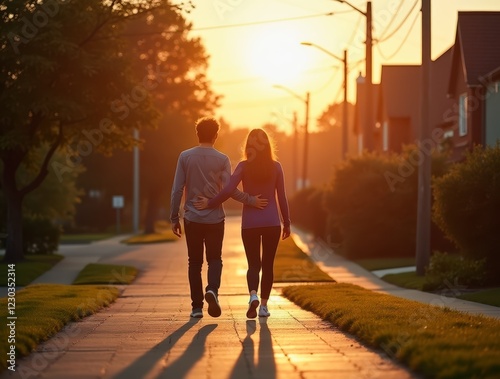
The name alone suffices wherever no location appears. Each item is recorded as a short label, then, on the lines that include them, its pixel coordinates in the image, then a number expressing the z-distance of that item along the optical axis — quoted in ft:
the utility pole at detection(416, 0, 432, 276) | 78.59
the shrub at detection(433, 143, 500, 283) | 69.46
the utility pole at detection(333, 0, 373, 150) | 103.91
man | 39.81
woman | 39.88
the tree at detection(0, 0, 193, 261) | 93.56
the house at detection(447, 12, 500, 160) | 113.19
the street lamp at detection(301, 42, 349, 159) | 138.46
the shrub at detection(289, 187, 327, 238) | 165.99
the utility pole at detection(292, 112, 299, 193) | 277.54
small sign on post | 215.65
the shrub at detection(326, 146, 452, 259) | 114.73
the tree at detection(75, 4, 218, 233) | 272.72
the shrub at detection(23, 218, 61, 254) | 123.65
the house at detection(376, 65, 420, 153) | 185.78
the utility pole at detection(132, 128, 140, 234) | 209.03
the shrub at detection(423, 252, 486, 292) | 68.80
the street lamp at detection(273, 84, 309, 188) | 199.82
